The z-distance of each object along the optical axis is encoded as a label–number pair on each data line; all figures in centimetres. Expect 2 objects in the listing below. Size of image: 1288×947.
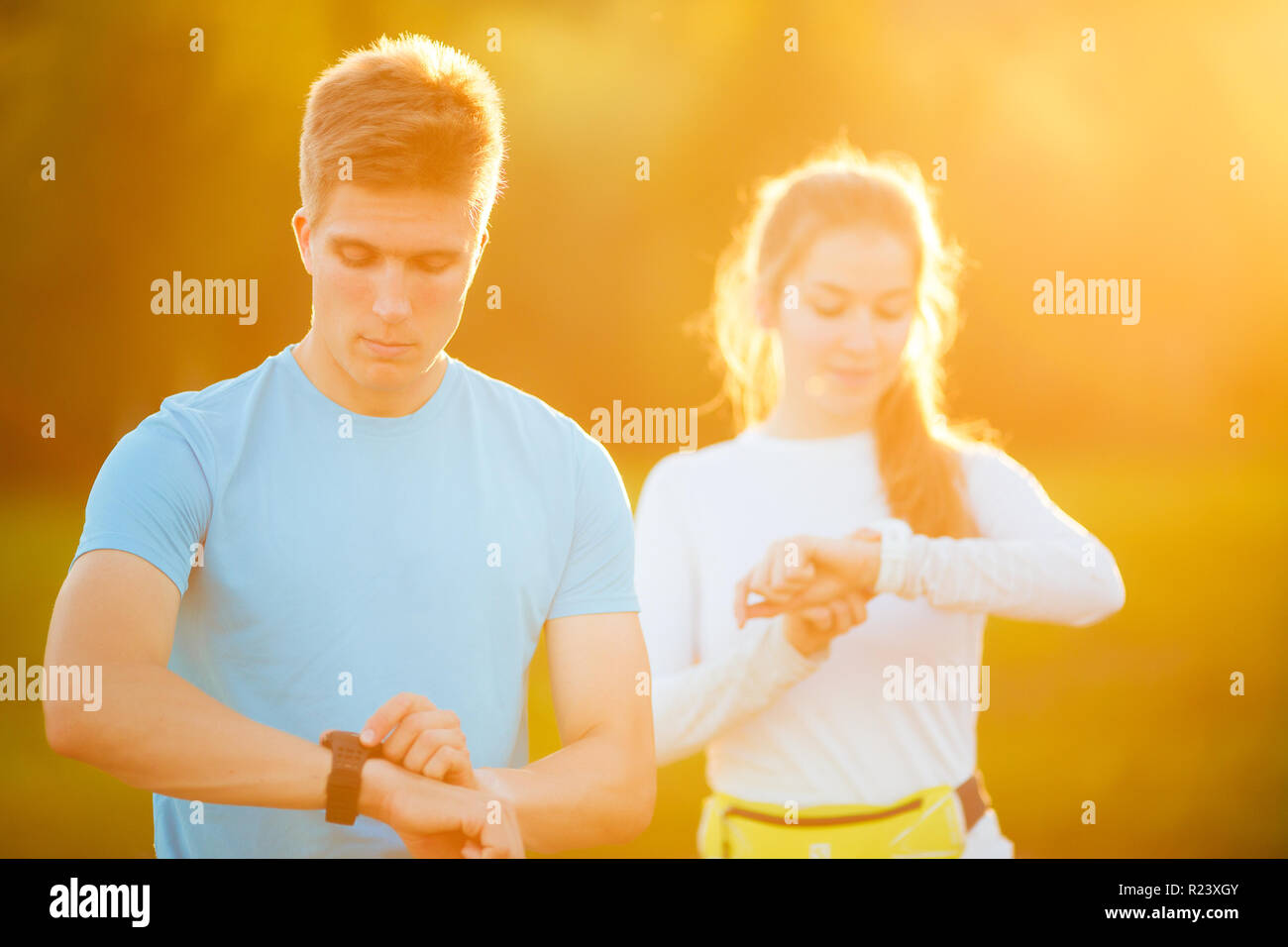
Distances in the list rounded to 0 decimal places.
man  264
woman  282
